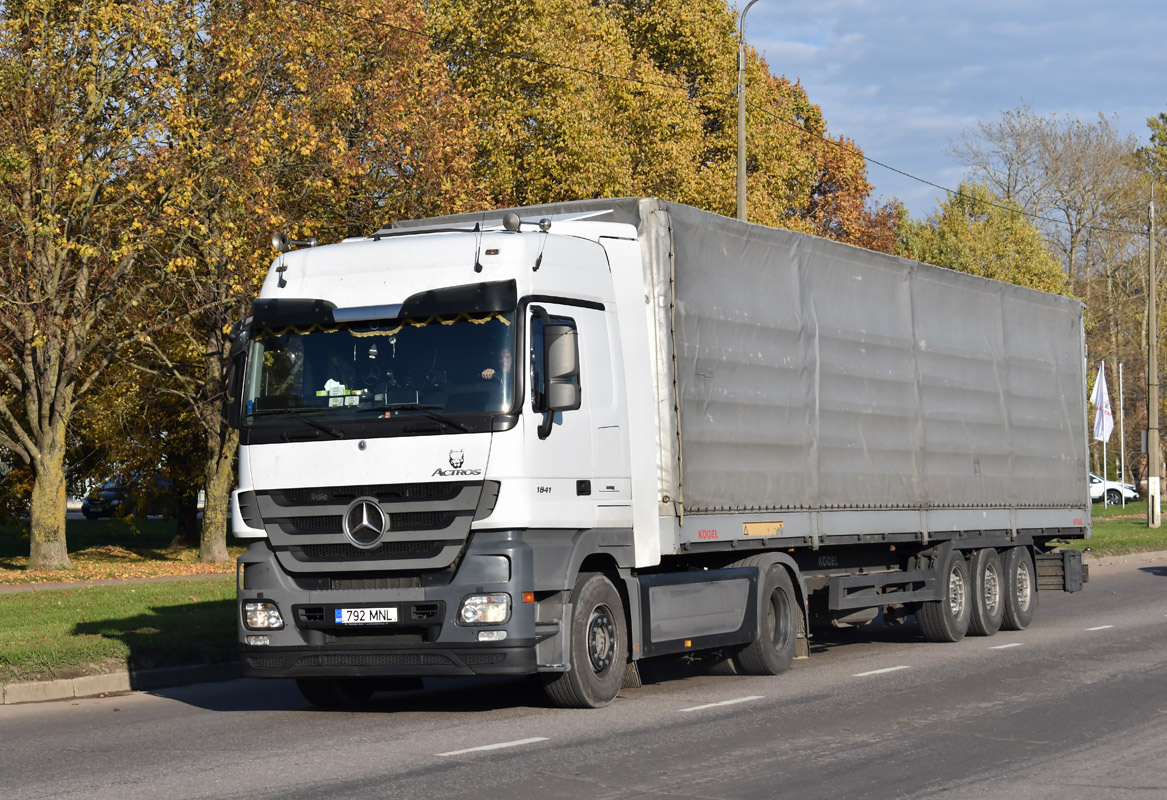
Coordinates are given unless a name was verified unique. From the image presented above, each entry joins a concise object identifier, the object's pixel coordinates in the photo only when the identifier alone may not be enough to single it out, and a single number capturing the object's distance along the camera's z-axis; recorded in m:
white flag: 41.19
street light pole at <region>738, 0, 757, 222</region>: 27.70
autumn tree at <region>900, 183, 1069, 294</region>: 56.34
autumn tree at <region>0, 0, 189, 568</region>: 25.03
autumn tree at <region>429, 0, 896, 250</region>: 33.75
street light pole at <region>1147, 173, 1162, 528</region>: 40.47
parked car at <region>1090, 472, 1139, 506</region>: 71.38
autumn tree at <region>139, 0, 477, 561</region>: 25.77
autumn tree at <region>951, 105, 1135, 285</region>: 64.81
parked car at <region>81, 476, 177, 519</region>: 34.16
